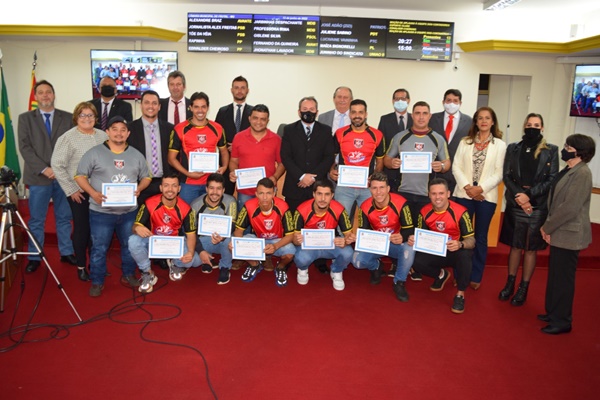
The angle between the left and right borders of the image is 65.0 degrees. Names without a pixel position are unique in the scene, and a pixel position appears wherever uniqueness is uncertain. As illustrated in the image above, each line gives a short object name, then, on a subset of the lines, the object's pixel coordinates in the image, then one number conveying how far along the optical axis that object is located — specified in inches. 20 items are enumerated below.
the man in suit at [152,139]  169.8
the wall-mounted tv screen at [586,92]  266.2
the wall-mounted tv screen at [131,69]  274.8
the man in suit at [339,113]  196.1
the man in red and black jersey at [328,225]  168.9
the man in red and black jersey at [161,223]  162.5
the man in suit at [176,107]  201.8
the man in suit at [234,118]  195.2
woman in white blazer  166.2
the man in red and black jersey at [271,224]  171.6
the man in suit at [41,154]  174.2
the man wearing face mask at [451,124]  186.5
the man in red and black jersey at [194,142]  175.0
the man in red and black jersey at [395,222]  167.3
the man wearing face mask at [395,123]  191.8
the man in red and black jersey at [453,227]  159.6
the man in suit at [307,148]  175.8
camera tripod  132.2
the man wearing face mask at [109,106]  205.0
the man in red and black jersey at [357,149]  174.6
